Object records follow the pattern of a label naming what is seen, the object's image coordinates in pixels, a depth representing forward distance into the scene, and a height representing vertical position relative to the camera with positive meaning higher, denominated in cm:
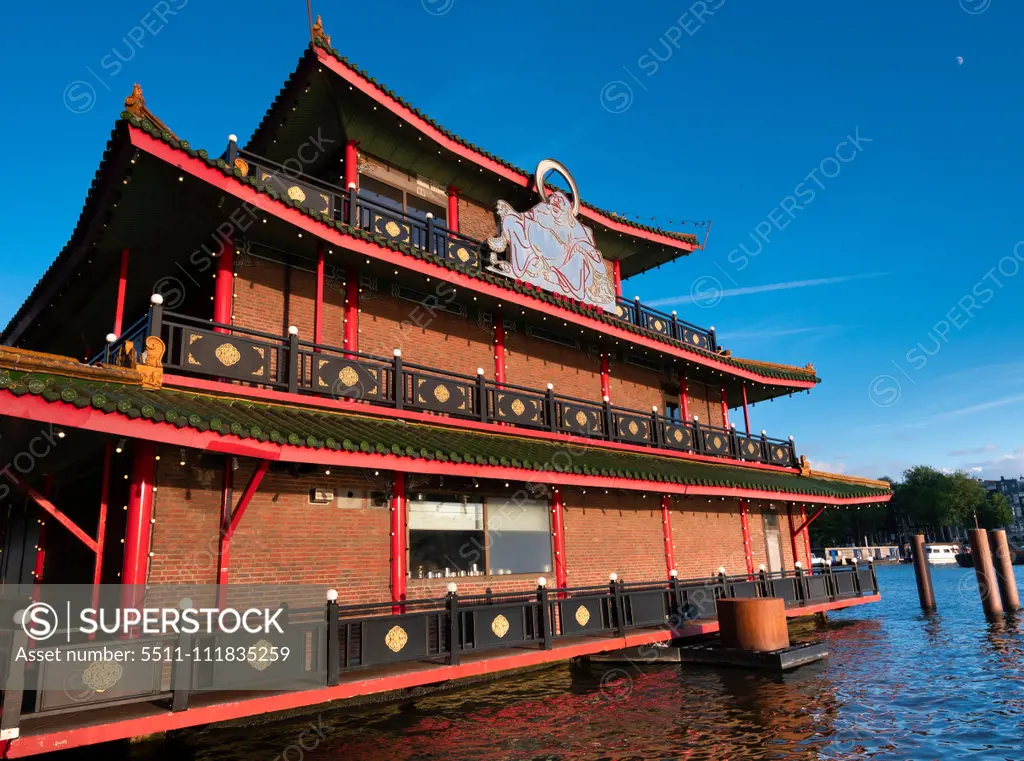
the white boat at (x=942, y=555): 8550 -210
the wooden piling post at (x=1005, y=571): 2459 -130
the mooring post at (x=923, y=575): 2686 -145
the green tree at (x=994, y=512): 9788 +329
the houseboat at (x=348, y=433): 891 +199
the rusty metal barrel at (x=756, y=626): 1338 -154
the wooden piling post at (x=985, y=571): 2430 -130
